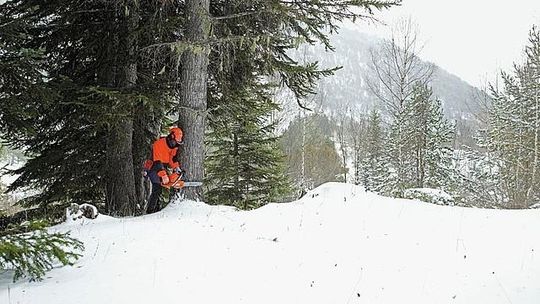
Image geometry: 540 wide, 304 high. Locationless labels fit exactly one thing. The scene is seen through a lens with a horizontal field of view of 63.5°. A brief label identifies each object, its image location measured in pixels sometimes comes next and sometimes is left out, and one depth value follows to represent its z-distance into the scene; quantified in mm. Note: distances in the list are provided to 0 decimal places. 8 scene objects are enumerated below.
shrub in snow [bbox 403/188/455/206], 12398
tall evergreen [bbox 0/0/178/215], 8320
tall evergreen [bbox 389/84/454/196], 28853
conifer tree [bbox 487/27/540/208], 20609
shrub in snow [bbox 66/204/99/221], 6988
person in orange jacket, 7734
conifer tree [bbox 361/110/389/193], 40969
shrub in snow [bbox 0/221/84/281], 3539
